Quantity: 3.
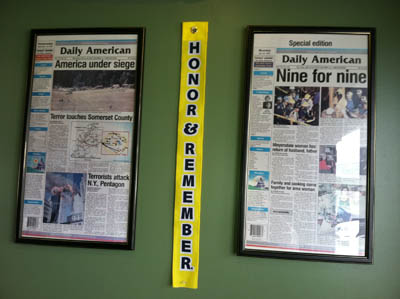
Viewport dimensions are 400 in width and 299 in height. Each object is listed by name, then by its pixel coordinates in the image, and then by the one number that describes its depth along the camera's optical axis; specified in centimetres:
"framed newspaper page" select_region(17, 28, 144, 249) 157
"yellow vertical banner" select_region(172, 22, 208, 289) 153
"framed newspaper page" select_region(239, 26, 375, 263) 146
